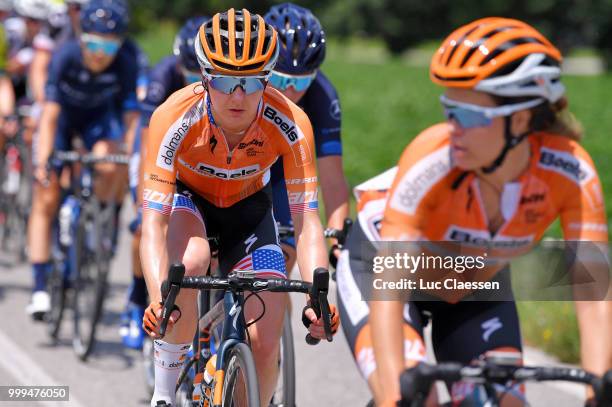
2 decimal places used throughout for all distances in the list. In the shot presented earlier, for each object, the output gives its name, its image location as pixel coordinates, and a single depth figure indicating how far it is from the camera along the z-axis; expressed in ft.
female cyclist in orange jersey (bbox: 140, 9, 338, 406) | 30.53
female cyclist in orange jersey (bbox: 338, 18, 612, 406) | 23.62
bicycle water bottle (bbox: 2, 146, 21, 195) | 75.15
